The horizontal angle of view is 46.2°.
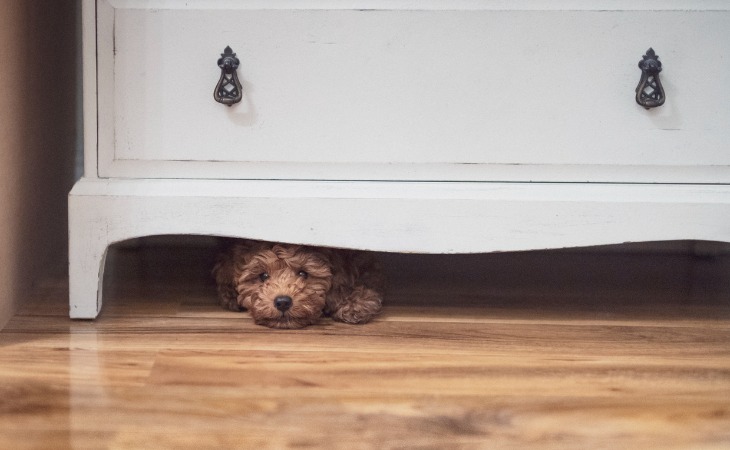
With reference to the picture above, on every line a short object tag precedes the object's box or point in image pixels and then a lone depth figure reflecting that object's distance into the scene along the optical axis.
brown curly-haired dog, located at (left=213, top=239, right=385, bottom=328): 1.23
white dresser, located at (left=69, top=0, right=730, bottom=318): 1.18
